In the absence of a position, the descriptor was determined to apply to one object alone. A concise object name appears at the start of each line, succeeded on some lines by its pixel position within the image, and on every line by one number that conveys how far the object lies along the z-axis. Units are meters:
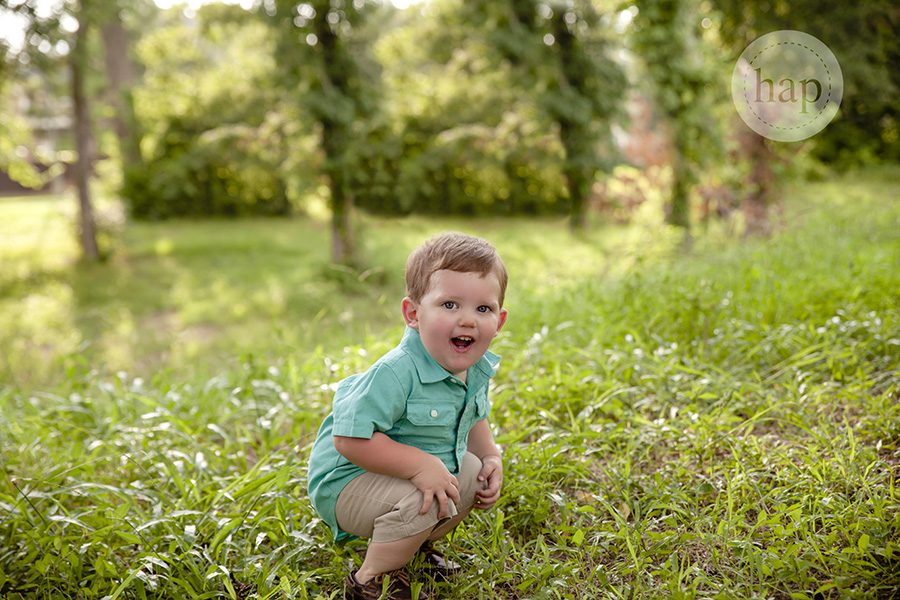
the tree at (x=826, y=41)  9.34
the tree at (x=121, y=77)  14.98
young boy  2.05
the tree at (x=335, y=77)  8.04
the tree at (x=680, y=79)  7.68
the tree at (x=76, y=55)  8.70
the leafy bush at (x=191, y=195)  14.47
